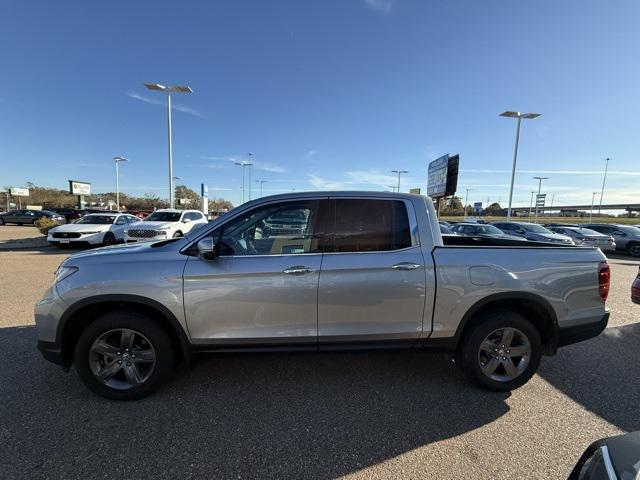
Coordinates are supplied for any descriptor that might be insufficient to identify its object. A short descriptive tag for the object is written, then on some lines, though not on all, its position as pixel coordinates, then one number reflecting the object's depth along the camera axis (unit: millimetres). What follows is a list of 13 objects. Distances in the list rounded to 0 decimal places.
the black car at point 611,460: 1210
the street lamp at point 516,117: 24062
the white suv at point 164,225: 12336
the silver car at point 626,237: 16266
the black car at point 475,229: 16319
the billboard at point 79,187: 45409
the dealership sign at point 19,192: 56119
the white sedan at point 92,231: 13008
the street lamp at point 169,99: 20172
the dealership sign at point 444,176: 23484
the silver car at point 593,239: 16188
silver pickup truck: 2775
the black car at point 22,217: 30391
